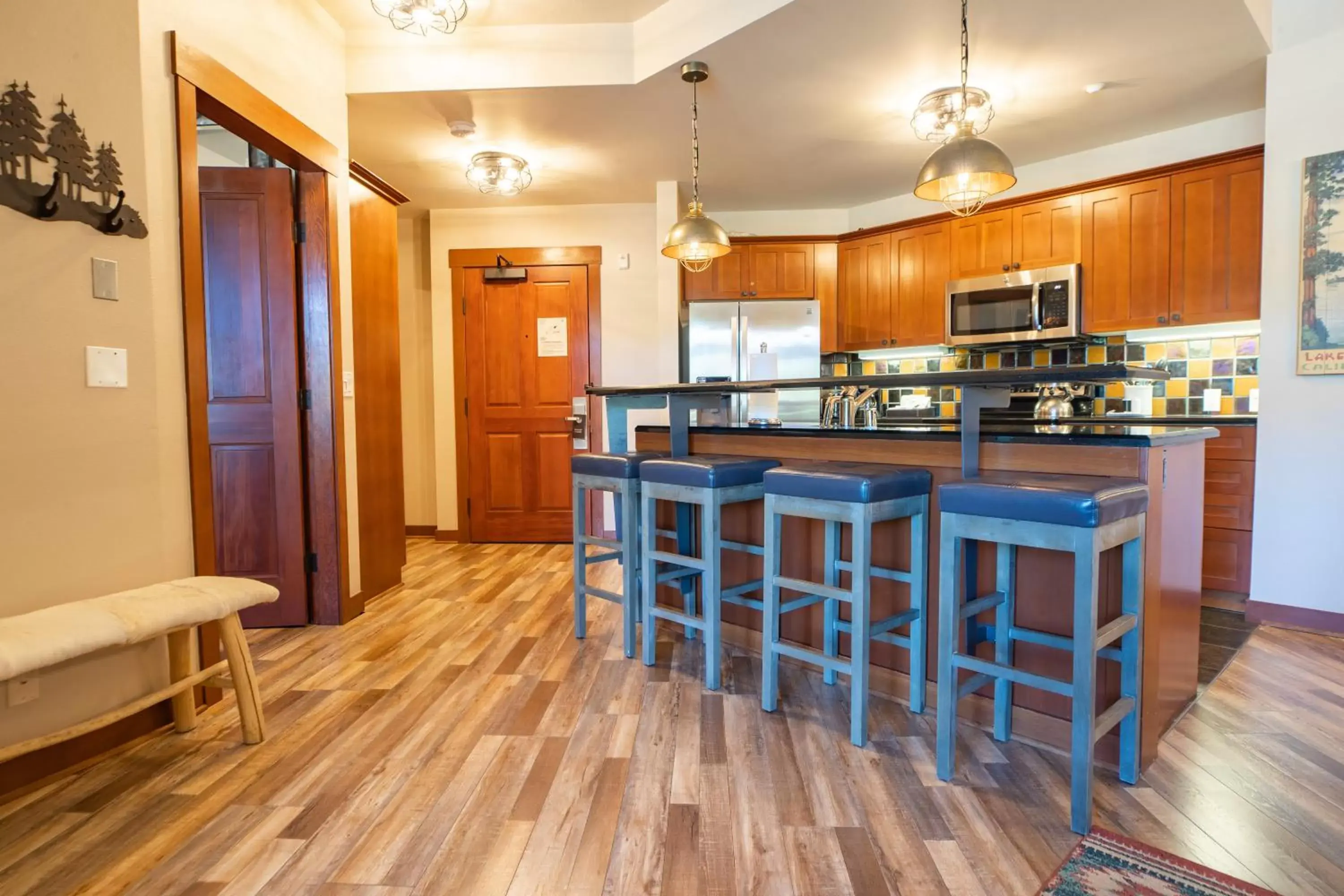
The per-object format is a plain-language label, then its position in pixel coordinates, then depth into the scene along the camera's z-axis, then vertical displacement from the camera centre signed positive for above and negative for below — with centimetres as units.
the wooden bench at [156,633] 143 -52
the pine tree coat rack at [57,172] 160 +62
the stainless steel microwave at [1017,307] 404 +63
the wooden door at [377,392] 332 +9
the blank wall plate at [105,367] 178 +12
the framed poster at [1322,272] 283 +57
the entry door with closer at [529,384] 506 +19
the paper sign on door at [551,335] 507 +56
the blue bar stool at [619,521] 266 -46
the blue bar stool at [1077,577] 145 -40
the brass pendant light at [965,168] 233 +87
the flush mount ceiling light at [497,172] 408 +147
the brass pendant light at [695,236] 310 +83
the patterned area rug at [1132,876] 126 -92
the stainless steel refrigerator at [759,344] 491 +48
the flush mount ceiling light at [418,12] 264 +160
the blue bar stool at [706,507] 222 -34
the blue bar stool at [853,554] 184 -43
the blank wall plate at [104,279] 181 +36
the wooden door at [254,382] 292 +13
